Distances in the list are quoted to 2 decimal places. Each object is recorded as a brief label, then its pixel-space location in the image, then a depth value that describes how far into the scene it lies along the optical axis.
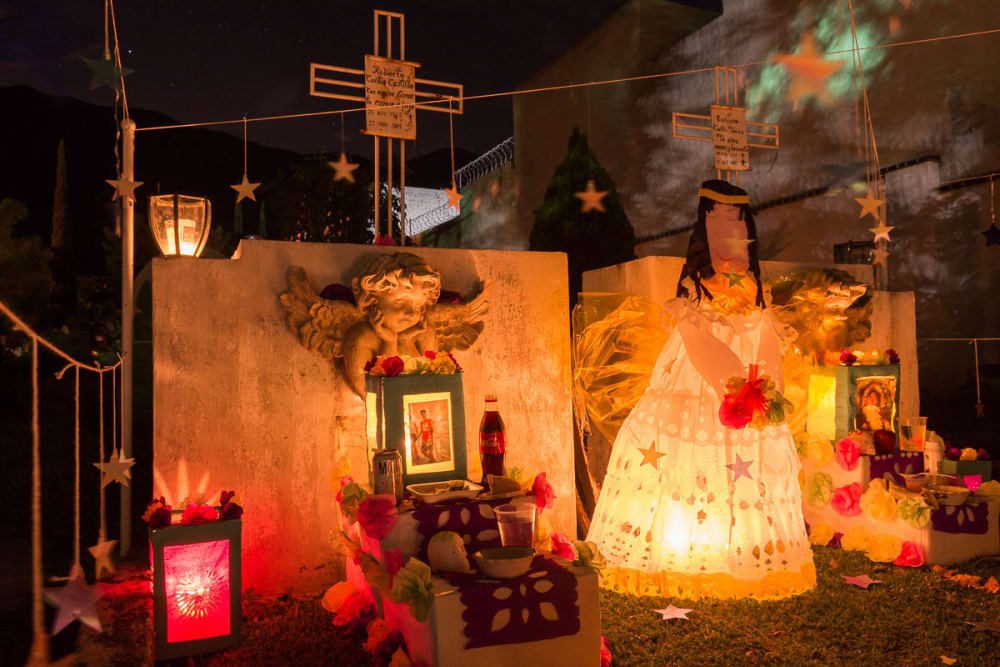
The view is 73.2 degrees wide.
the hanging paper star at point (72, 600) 1.99
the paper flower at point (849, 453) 4.80
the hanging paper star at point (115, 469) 3.37
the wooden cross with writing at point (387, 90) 4.51
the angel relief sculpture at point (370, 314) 3.81
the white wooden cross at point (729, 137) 5.69
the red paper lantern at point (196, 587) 3.17
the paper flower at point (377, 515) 2.98
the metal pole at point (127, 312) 5.06
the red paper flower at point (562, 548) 3.27
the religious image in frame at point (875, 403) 4.93
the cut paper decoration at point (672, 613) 3.54
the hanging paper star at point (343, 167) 4.68
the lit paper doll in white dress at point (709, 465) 3.71
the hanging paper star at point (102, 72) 3.77
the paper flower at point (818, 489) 4.93
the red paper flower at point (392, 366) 3.30
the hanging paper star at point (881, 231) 5.72
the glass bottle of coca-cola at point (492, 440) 3.37
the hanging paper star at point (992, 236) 6.35
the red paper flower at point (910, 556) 4.36
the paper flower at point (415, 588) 2.65
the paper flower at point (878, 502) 4.54
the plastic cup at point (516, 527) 2.90
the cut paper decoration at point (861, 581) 4.03
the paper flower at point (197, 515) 3.28
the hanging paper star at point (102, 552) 2.77
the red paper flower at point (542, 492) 3.34
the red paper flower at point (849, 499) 4.77
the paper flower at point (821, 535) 4.88
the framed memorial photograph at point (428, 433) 3.32
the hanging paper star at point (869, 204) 5.40
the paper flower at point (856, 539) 4.62
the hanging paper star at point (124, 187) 4.13
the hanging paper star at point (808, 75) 8.73
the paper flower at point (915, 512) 4.36
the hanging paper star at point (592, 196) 5.97
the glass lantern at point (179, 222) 4.96
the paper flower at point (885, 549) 4.45
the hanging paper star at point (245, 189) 4.73
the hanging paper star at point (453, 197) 5.12
